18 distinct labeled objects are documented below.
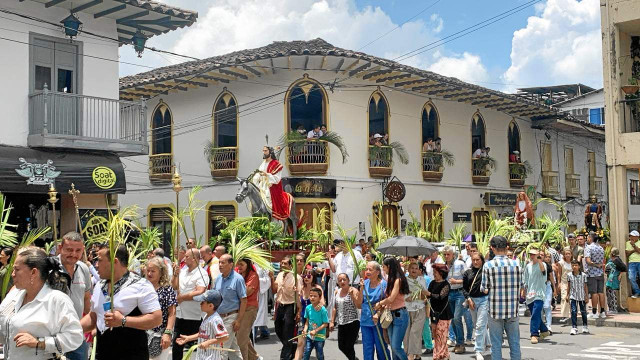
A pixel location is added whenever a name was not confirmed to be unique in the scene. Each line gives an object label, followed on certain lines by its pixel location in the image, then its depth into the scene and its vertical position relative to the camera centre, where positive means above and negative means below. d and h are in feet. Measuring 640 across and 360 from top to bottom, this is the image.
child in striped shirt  44.91 -4.69
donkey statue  60.34 +1.94
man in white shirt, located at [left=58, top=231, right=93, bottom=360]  21.94 -1.34
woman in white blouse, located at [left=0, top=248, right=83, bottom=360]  15.43 -1.90
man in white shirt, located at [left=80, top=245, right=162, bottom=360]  19.46 -2.47
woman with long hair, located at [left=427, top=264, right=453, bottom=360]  33.60 -4.22
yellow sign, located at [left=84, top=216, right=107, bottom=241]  30.45 -0.34
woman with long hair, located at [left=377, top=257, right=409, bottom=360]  29.53 -3.35
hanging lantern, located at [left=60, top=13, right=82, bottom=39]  55.98 +16.01
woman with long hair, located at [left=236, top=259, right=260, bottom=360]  29.78 -3.52
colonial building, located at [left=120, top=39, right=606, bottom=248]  76.69 +11.07
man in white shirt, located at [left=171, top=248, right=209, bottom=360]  29.37 -3.13
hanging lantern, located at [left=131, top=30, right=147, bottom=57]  63.87 +16.77
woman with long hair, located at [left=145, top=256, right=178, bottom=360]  23.95 -2.24
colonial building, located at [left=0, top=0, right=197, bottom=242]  53.52 +9.76
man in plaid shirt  28.91 -2.99
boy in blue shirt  30.83 -4.32
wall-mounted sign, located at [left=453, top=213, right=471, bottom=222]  93.25 +0.62
